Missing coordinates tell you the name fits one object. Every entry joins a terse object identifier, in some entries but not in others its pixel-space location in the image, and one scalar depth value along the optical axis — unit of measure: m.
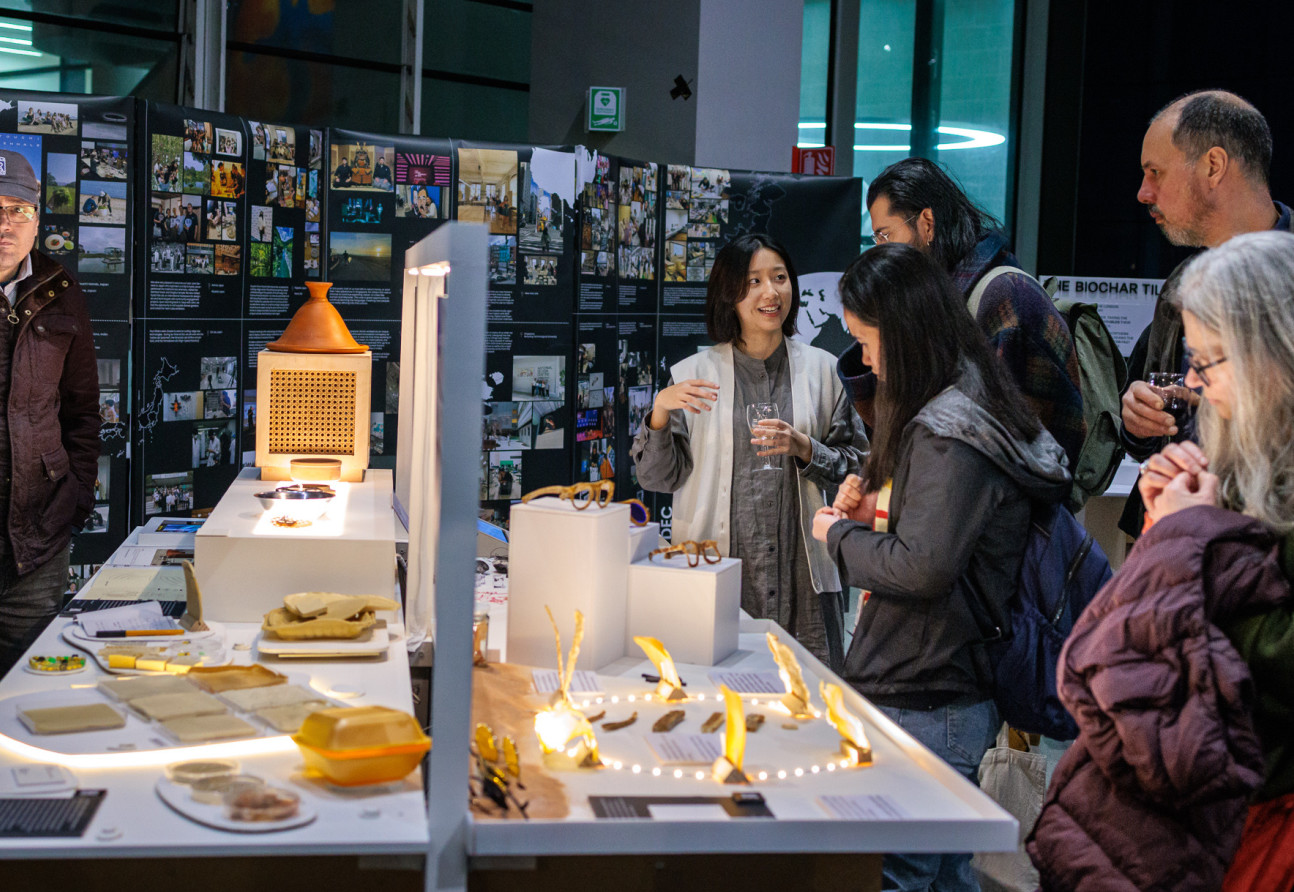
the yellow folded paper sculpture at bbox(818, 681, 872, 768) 1.80
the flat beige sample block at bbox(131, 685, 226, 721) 1.91
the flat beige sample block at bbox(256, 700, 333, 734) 1.88
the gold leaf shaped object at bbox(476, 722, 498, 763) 1.76
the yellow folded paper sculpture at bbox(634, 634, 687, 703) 2.09
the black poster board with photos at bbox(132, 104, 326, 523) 4.39
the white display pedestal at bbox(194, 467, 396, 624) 2.53
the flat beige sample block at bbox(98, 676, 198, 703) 2.01
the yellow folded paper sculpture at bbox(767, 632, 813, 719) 2.03
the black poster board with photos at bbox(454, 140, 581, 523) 5.14
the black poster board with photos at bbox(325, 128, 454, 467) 4.85
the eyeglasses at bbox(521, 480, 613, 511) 2.26
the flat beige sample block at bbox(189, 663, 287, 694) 2.07
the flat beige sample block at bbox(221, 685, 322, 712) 1.97
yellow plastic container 1.67
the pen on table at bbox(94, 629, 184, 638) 2.40
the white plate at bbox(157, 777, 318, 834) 1.53
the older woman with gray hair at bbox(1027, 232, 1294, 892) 1.50
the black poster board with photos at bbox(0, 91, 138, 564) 4.16
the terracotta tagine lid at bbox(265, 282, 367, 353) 3.29
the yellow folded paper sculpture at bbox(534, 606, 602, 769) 1.76
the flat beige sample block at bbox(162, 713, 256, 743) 1.82
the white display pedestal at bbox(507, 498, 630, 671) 2.21
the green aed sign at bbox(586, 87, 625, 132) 7.71
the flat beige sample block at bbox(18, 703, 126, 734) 1.83
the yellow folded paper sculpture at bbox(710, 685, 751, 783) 1.71
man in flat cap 3.33
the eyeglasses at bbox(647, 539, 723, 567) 2.37
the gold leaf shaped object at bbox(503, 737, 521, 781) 1.72
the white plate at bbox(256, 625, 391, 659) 2.29
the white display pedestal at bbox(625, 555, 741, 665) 2.31
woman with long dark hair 2.19
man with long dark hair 2.81
